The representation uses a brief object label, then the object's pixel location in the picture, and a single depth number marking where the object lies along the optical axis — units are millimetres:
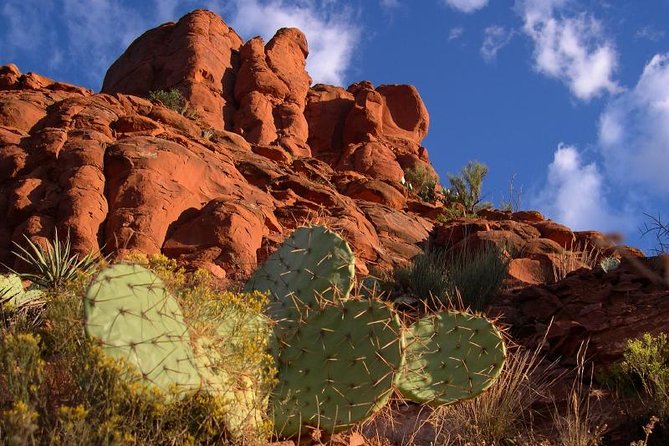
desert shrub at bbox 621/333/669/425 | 4965
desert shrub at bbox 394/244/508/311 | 8727
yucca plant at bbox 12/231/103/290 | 7668
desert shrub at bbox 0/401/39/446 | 2568
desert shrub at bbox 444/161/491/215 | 21844
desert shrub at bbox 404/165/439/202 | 23164
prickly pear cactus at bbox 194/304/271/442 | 3559
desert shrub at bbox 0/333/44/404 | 2977
